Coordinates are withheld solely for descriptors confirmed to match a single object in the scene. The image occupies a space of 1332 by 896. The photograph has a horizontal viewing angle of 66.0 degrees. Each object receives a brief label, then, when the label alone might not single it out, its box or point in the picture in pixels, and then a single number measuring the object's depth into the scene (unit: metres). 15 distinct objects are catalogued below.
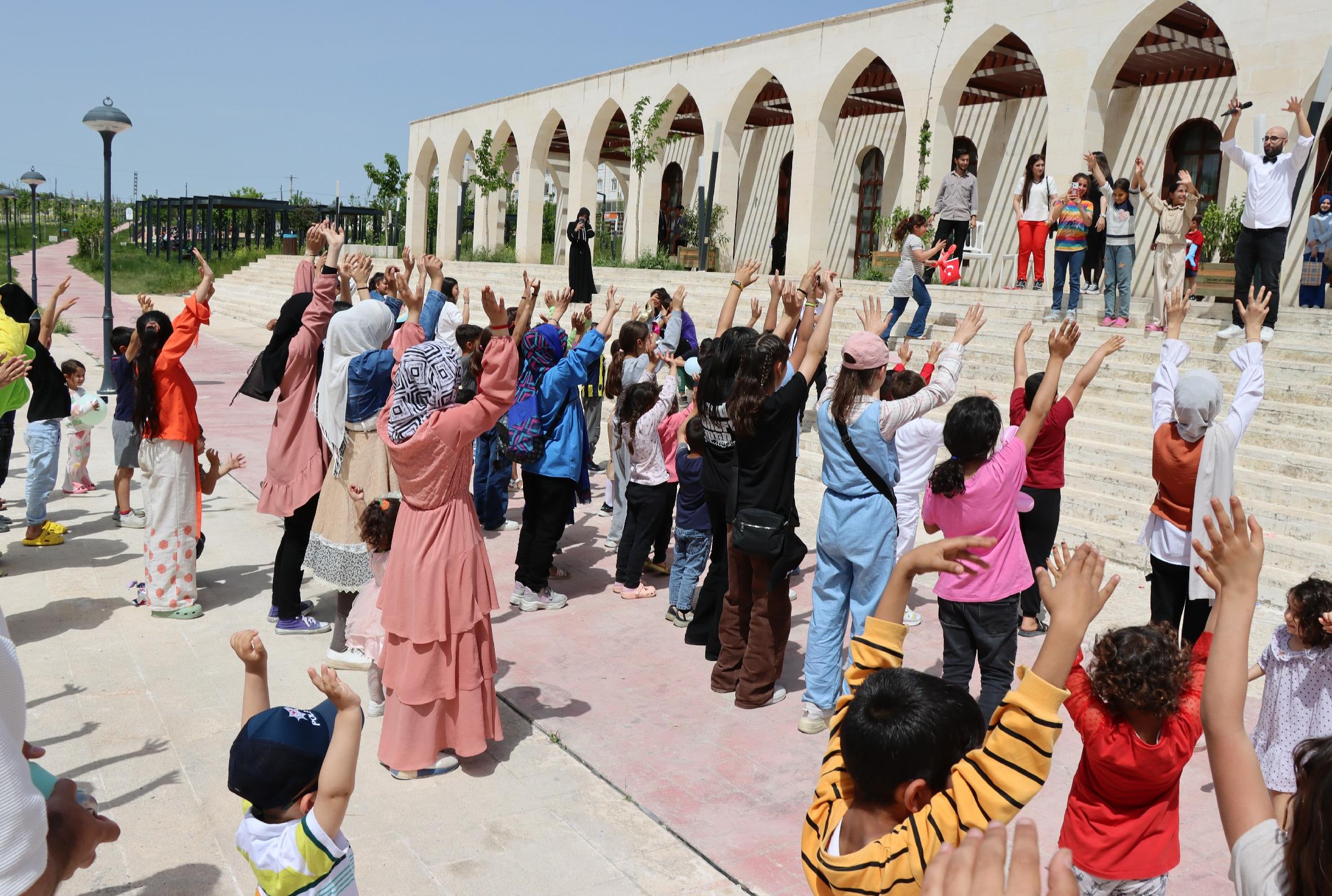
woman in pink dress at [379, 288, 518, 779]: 4.00
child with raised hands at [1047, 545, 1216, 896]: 2.72
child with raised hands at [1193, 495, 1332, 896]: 1.57
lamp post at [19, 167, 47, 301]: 25.14
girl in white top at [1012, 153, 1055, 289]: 12.26
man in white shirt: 8.71
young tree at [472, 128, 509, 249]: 27.78
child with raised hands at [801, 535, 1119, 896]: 1.76
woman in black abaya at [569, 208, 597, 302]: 14.92
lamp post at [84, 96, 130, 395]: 13.86
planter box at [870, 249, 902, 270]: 14.93
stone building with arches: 14.13
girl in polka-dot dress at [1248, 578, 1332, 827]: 3.17
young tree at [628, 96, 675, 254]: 22.44
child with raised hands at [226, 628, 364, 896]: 2.22
